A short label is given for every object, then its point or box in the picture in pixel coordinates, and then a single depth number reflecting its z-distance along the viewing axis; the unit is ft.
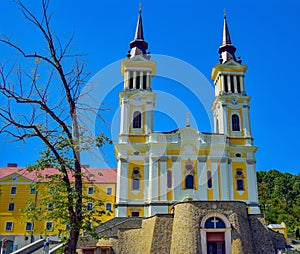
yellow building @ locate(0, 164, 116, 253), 147.43
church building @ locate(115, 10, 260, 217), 131.44
